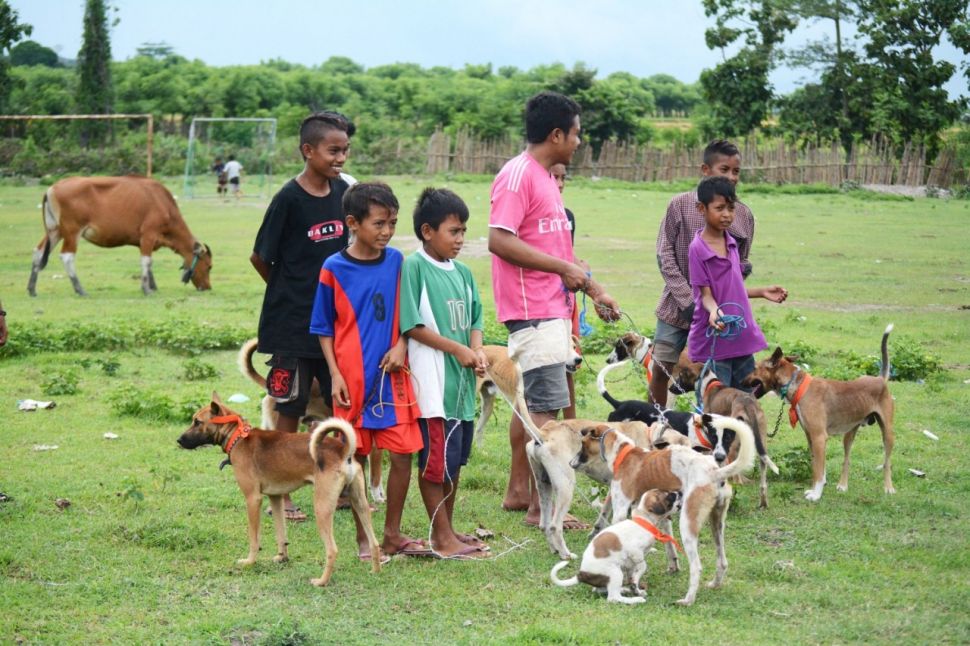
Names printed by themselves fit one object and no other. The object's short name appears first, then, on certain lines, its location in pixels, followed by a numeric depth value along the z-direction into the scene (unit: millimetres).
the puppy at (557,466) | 6223
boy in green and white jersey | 5992
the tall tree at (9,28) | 36750
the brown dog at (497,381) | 8539
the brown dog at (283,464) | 5699
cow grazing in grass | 18500
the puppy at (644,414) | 7348
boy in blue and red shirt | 5969
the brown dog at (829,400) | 7492
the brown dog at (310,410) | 7000
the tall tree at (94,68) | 50219
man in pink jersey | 6371
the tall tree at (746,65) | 43219
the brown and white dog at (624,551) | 5426
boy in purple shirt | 7363
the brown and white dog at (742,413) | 7105
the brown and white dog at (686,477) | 5562
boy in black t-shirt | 6613
